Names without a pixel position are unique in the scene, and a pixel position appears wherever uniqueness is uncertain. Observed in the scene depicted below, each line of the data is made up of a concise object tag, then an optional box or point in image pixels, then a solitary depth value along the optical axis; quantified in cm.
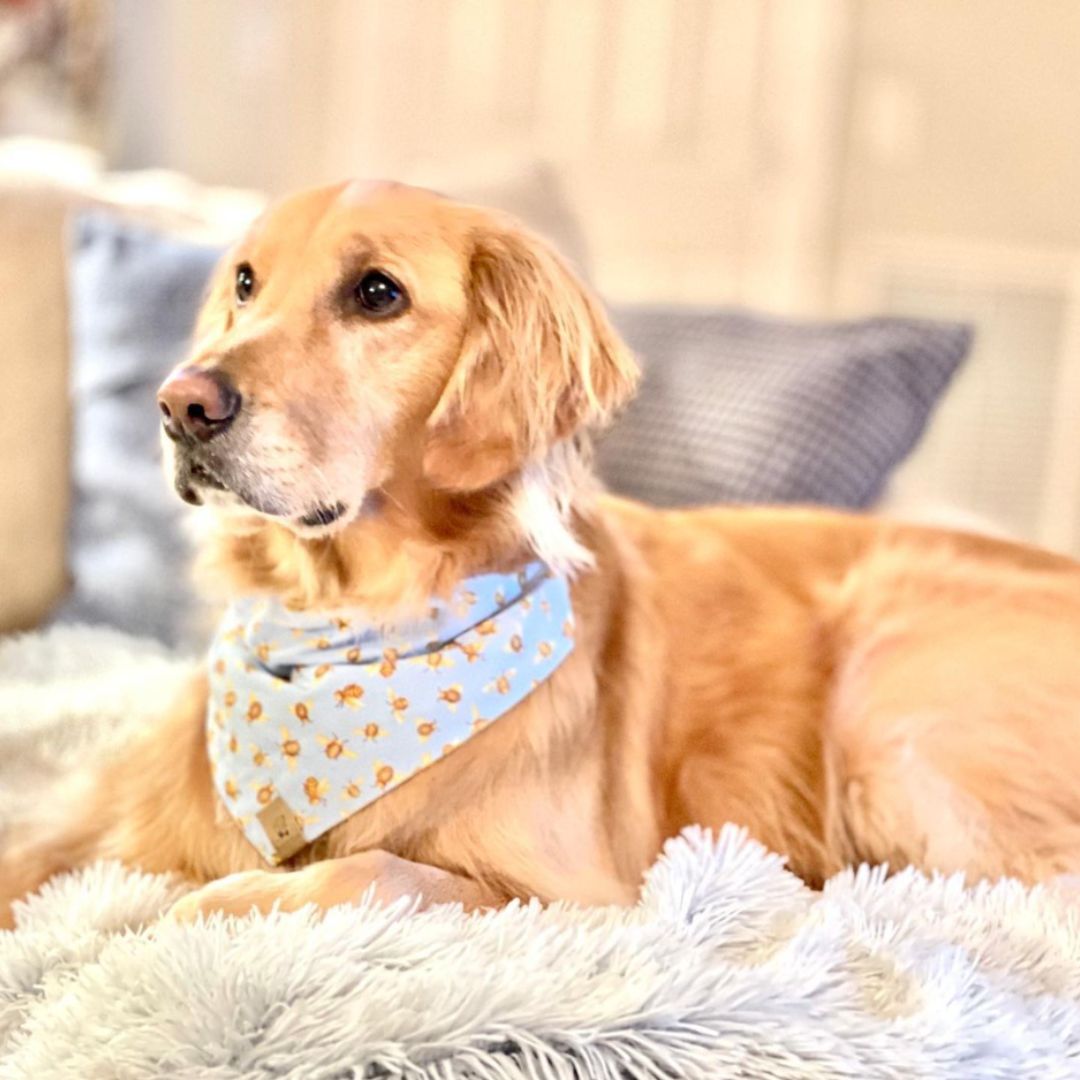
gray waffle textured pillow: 199
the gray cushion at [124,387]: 209
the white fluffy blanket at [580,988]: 84
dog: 117
